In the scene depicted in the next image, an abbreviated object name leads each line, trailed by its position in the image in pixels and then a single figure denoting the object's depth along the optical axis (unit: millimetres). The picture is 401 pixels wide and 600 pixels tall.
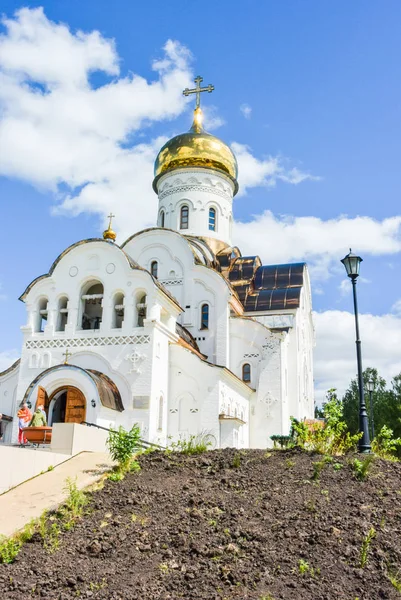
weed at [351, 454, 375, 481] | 8570
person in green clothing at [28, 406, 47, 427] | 13680
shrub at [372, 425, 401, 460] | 10477
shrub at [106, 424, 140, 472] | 9297
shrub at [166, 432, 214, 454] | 10143
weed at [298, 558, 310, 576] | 6020
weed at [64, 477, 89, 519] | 7570
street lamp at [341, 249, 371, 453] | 10336
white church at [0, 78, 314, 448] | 17562
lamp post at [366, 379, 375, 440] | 20266
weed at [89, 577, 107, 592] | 5816
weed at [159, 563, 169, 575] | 6051
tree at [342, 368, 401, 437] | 37247
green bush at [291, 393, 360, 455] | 10016
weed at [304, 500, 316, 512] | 7426
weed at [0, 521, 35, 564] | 6520
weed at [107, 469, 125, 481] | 8781
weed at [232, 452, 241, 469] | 9180
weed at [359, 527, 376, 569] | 6255
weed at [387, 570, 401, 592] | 5900
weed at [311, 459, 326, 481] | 8570
